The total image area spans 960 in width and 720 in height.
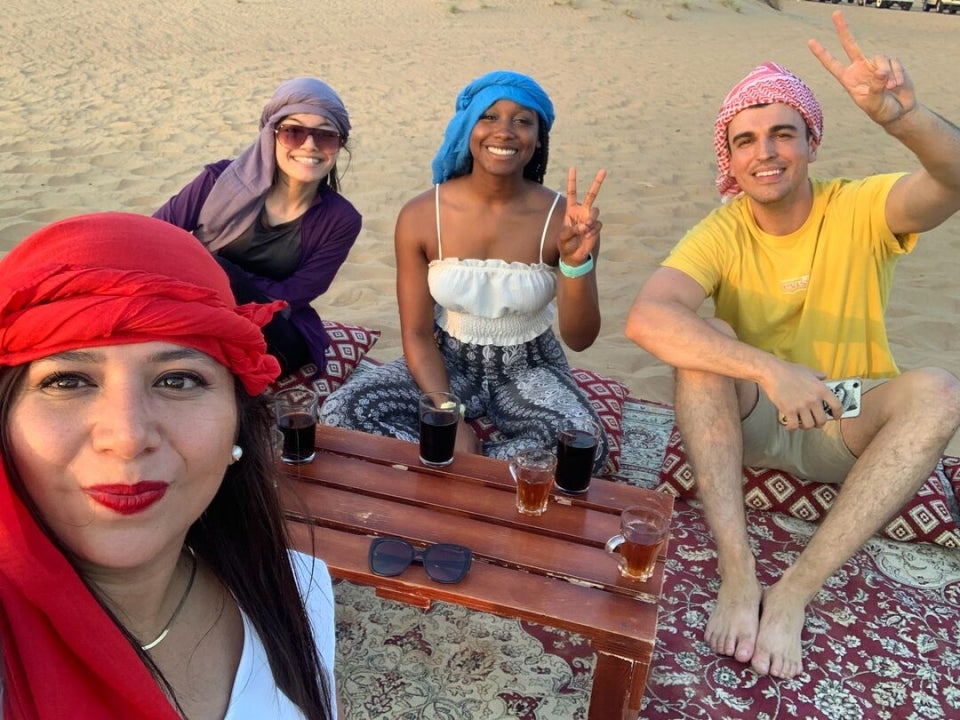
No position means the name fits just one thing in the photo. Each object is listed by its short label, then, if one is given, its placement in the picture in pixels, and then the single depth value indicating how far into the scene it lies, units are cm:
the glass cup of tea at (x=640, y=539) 198
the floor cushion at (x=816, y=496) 301
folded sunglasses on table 199
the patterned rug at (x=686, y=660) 232
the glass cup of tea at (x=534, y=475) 220
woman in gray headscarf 339
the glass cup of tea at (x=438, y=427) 243
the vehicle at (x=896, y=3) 2583
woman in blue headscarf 312
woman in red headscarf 95
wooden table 192
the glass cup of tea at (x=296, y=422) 240
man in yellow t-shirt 258
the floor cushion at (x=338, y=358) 364
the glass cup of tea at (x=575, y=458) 232
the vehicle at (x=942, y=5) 2547
